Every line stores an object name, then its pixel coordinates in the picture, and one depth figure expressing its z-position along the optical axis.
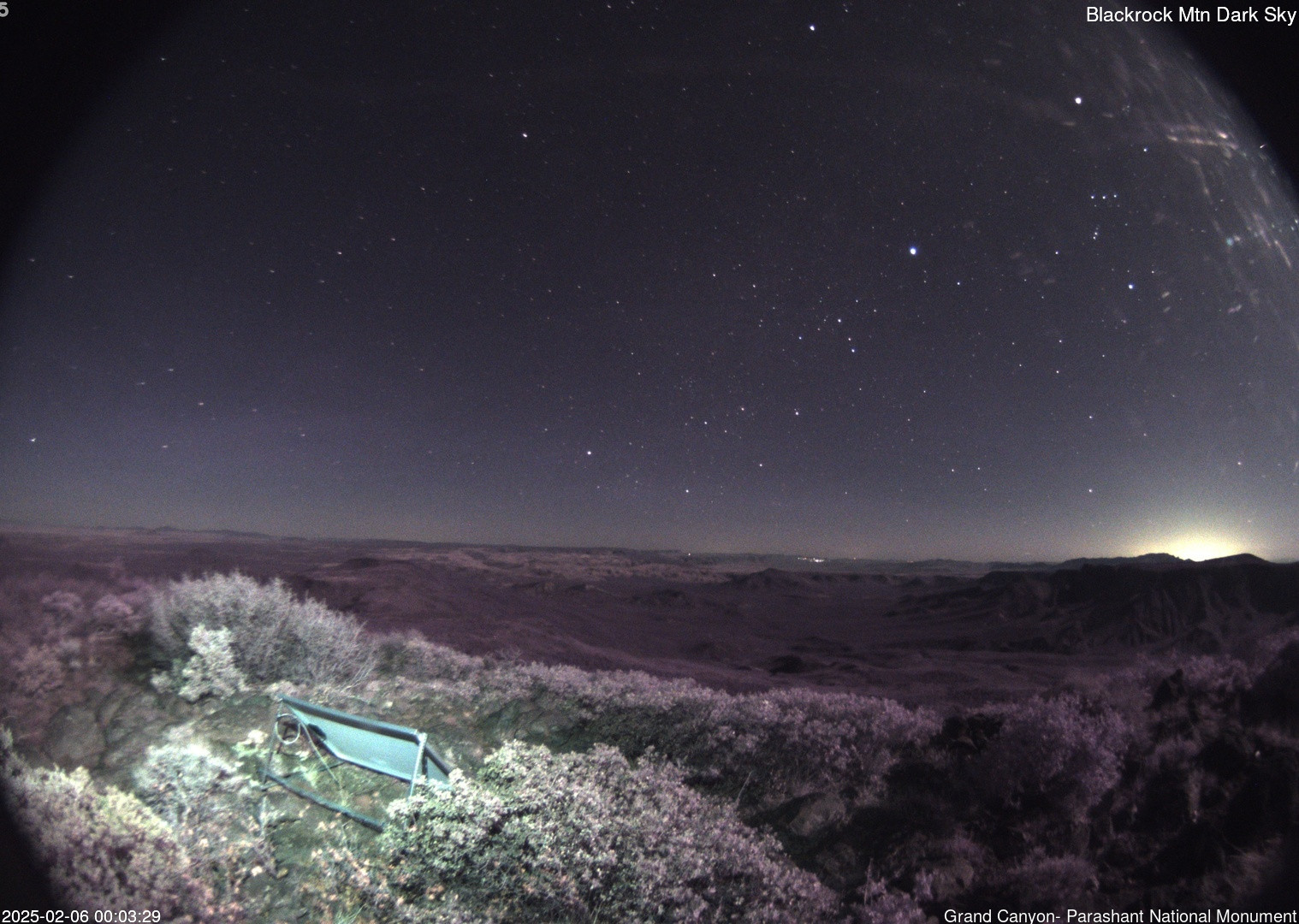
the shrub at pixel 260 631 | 8.90
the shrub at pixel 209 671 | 7.88
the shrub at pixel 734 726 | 6.62
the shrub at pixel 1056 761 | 5.30
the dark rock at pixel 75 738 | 6.20
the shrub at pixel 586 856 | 4.48
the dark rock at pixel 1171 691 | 6.23
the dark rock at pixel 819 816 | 5.68
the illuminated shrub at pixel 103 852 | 3.56
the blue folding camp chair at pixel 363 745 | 5.52
